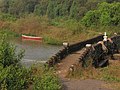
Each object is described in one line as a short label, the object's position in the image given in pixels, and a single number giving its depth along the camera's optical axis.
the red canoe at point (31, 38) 40.17
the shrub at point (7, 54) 9.76
